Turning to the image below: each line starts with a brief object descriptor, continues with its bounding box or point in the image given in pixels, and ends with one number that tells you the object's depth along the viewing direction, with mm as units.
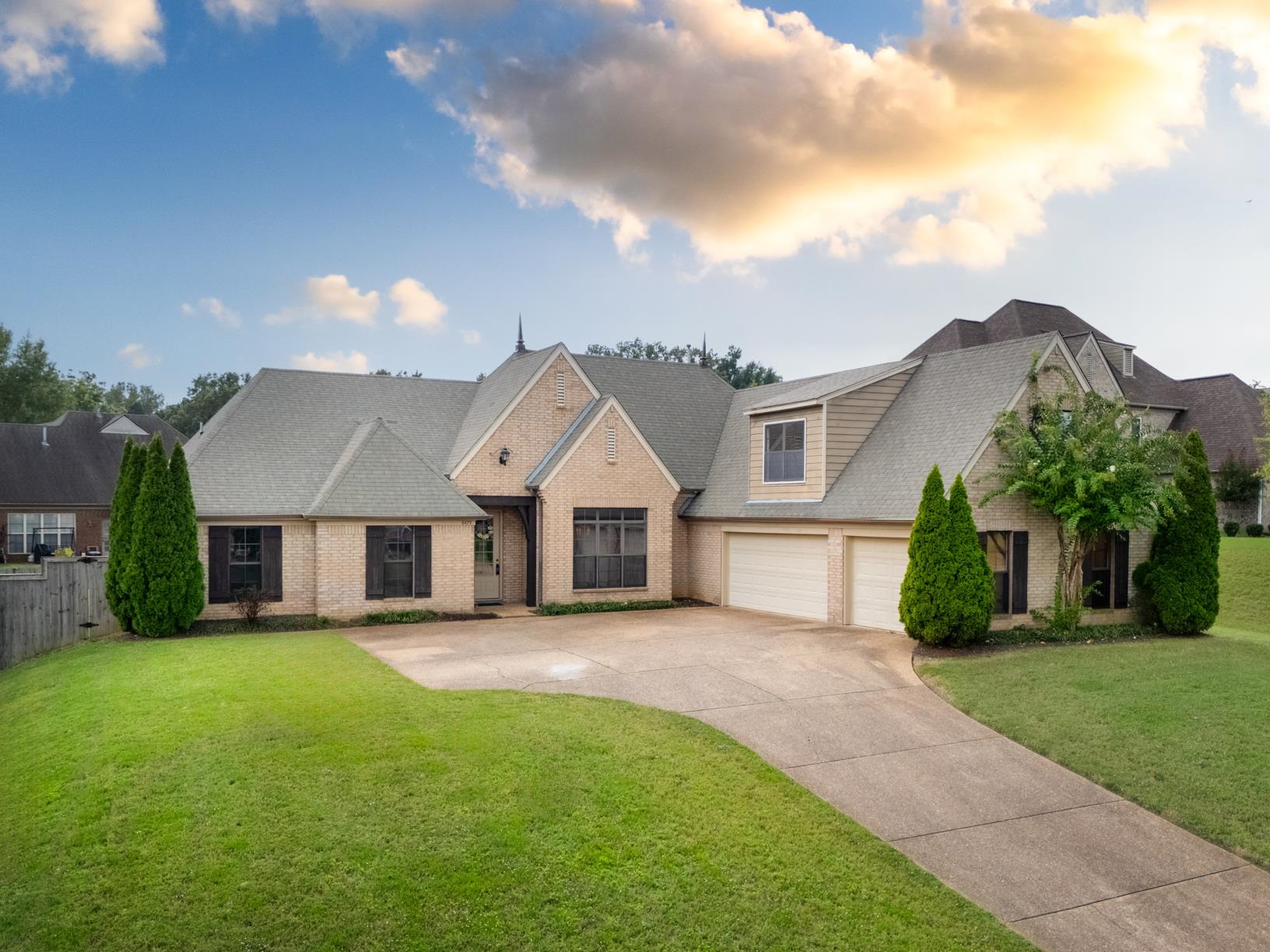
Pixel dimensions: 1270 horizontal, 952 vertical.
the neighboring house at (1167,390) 35438
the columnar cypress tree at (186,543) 16828
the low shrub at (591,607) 20609
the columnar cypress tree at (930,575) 14867
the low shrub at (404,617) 18625
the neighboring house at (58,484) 36156
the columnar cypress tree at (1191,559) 17797
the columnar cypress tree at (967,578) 14797
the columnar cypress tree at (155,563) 16500
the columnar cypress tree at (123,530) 16734
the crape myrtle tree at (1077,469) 16016
